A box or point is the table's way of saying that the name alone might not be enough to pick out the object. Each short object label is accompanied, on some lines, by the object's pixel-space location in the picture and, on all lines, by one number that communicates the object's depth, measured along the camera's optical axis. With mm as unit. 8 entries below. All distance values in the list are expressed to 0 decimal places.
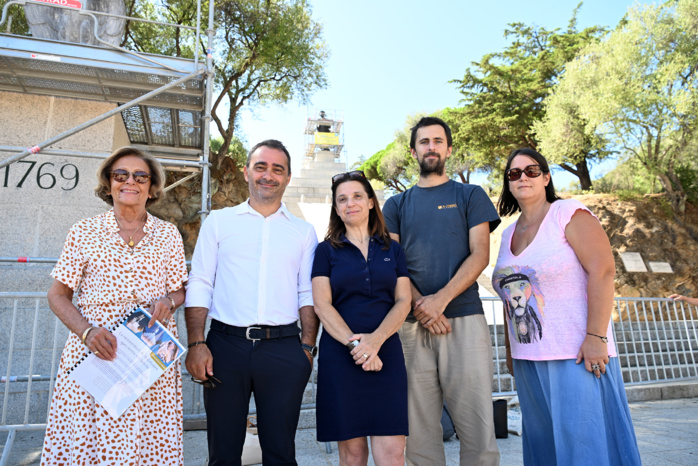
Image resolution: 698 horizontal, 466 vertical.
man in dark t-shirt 2479
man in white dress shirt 2191
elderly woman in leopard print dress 2031
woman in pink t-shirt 2100
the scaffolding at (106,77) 4605
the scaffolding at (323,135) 32062
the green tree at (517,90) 20062
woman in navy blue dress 2170
